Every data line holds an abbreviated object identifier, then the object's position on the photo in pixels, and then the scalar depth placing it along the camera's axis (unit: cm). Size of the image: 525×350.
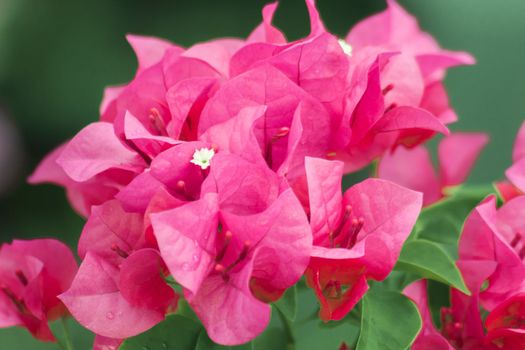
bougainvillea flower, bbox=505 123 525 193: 57
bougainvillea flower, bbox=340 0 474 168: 57
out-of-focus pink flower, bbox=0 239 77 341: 58
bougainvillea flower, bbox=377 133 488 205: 65
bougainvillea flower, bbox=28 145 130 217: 57
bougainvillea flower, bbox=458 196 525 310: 56
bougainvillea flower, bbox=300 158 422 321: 54
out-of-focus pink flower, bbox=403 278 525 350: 55
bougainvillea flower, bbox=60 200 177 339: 54
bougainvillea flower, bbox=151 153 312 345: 52
